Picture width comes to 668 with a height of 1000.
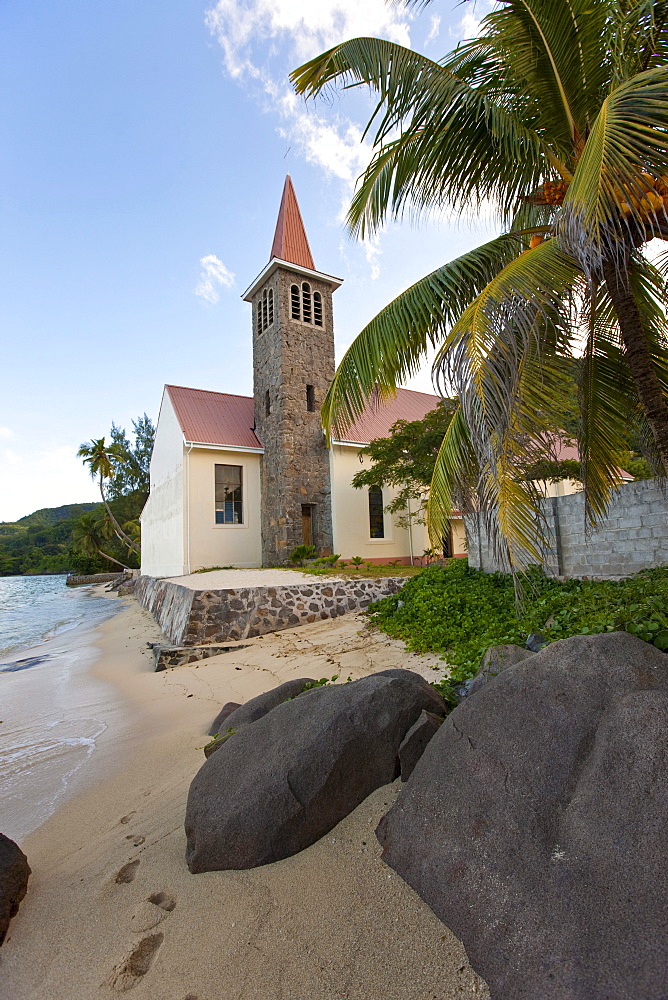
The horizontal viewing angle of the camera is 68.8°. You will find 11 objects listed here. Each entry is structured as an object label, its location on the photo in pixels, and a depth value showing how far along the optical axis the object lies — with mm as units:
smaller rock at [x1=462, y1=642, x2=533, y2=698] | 3608
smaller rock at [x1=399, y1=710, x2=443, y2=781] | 2893
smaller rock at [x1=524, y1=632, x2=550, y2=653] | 4465
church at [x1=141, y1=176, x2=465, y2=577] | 18000
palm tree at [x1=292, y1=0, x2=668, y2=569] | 3400
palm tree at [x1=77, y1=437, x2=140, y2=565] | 39469
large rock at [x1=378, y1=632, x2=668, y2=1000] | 1663
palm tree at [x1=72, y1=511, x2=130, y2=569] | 49438
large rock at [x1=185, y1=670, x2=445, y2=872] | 2627
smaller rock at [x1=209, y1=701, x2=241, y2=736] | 4879
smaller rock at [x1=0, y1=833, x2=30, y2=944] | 2410
